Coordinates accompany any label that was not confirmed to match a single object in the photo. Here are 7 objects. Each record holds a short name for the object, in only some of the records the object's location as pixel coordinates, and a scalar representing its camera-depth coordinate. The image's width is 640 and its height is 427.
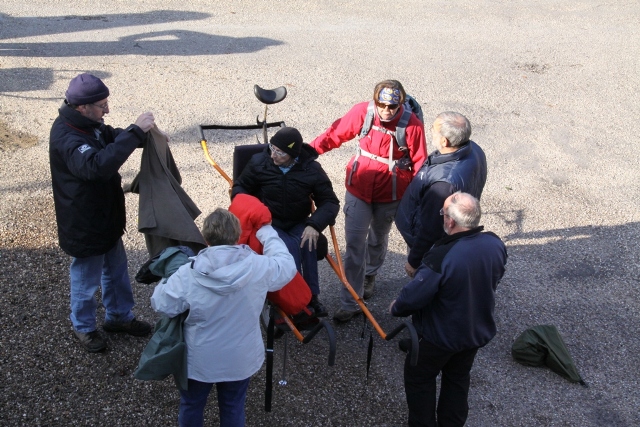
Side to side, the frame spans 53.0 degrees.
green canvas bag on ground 4.57
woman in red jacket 4.60
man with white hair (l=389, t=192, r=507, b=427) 3.42
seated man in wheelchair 4.23
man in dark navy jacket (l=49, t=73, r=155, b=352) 3.78
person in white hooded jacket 3.06
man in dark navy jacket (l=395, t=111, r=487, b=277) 4.02
